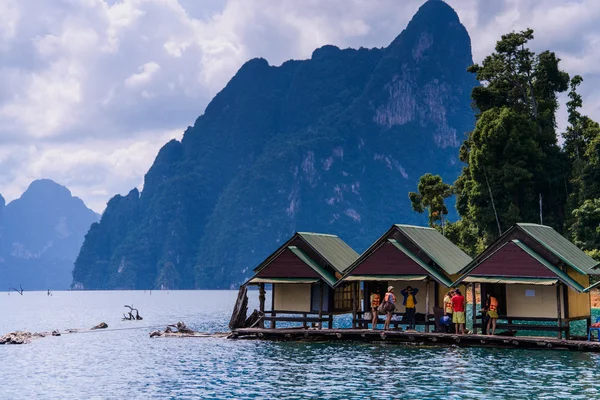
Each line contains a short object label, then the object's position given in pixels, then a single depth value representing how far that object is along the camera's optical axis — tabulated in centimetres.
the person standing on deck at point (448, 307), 3888
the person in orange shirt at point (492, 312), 3734
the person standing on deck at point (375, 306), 4059
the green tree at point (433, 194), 8544
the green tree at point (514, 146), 7806
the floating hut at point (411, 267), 4038
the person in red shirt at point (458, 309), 3794
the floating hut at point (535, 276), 3647
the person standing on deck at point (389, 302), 3906
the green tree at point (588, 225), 6969
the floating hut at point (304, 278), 4381
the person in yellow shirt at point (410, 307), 4047
